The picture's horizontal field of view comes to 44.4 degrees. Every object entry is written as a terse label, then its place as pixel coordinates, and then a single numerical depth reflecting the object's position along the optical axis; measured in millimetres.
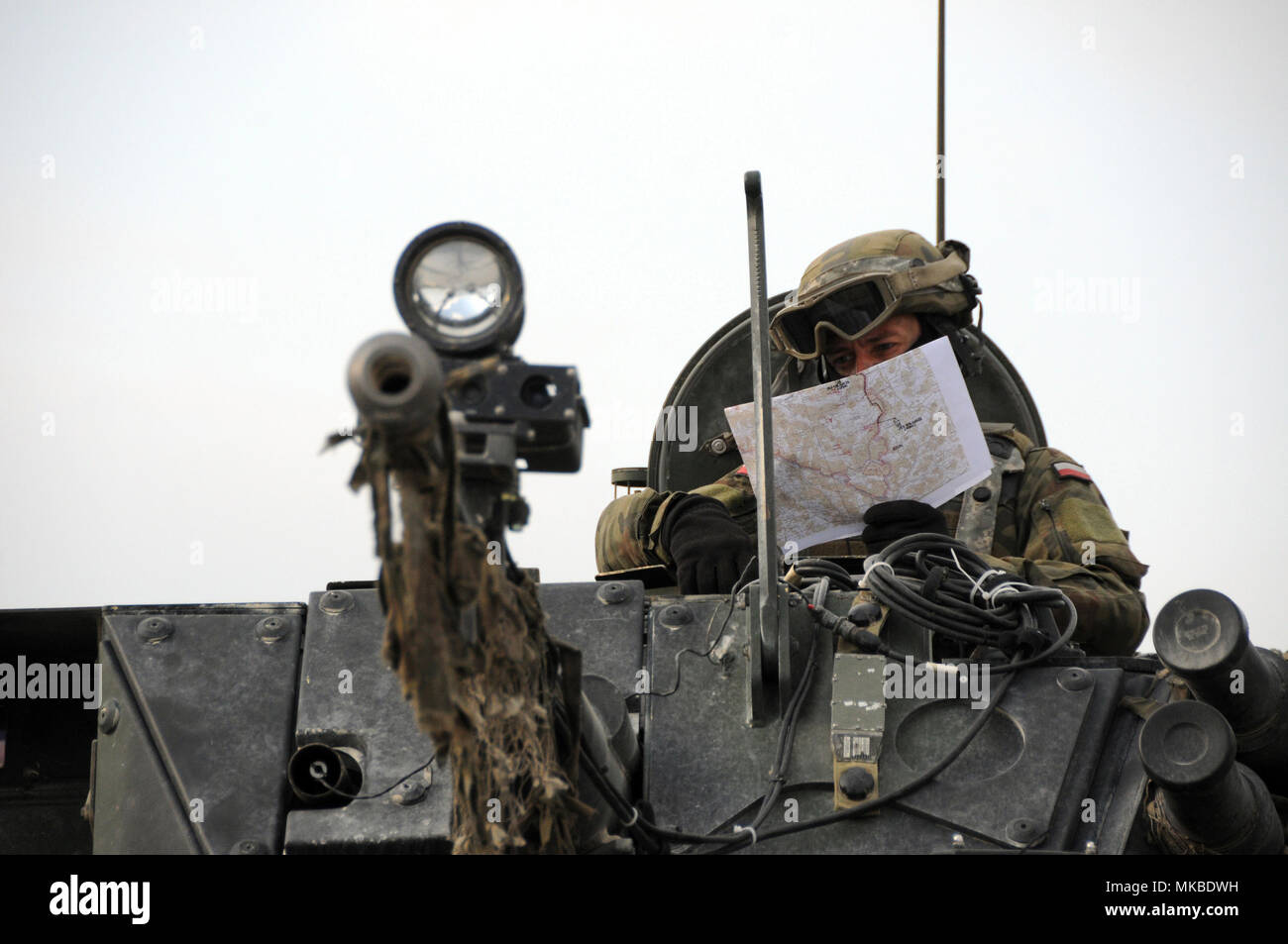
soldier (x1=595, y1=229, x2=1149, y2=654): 4477
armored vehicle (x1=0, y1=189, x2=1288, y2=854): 2672
